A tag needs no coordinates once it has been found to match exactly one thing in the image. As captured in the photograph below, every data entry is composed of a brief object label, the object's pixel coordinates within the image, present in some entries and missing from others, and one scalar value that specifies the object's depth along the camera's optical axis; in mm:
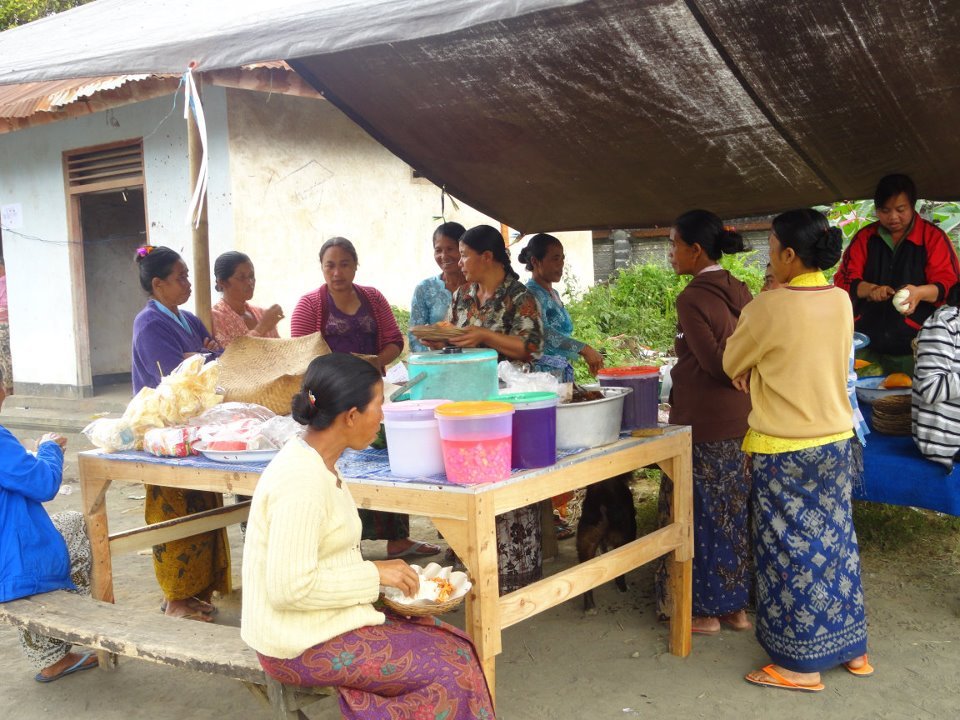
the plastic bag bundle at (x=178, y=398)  3256
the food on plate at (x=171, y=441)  3164
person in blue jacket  3084
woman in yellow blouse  2998
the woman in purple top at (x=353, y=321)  4543
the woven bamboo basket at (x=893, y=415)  4016
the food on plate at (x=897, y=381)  4277
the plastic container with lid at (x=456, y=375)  2785
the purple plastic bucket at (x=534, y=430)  2660
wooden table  2484
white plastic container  2615
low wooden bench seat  2434
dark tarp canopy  3039
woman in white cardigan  2125
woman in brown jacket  3504
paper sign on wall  10461
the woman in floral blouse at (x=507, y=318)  3740
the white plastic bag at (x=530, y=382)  2988
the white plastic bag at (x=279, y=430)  3078
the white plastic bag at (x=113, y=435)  3309
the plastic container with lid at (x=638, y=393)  3260
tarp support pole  3842
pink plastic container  2462
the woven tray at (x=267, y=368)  3318
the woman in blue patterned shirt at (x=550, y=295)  4918
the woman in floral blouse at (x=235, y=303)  4531
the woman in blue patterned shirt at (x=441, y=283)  5152
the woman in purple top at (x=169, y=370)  3838
